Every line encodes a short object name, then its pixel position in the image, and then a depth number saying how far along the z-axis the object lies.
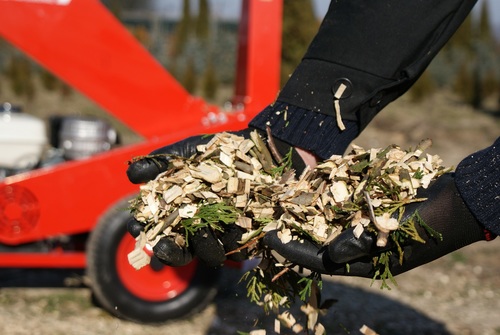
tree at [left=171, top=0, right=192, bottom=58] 14.05
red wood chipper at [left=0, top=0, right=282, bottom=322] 3.42
